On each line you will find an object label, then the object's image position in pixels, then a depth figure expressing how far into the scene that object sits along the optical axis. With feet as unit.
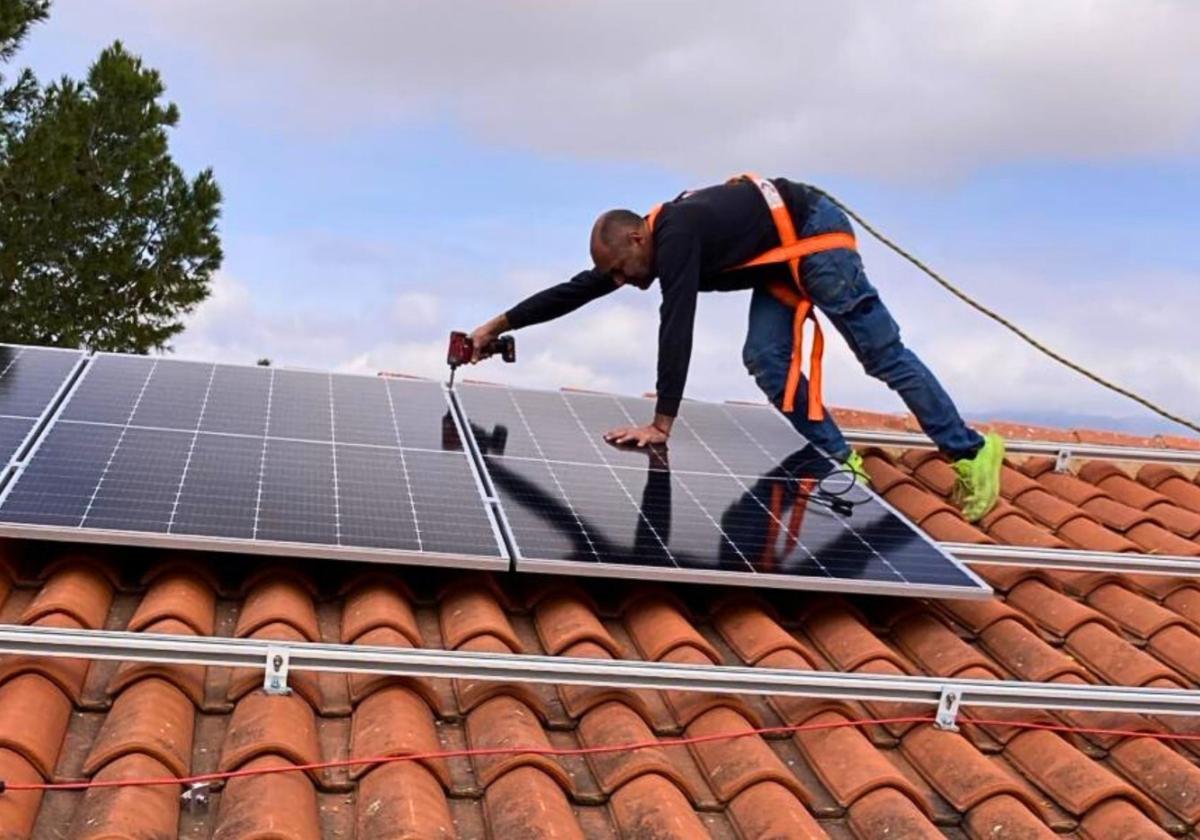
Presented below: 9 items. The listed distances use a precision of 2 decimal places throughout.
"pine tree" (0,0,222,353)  66.03
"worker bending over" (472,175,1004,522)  21.36
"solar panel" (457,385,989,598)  18.47
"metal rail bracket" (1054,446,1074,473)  28.37
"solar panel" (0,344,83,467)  19.35
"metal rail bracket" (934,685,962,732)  16.25
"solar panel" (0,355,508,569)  17.28
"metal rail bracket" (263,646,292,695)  14.61
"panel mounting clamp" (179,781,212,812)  12.76
